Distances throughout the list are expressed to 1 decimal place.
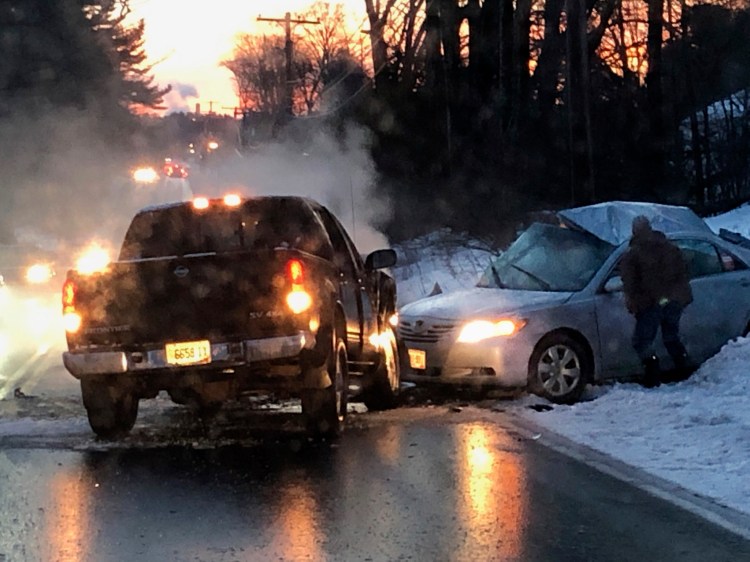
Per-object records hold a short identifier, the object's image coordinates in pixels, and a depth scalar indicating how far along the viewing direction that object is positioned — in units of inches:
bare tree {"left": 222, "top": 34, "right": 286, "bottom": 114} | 3801.7
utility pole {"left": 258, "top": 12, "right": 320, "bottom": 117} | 2118.6
